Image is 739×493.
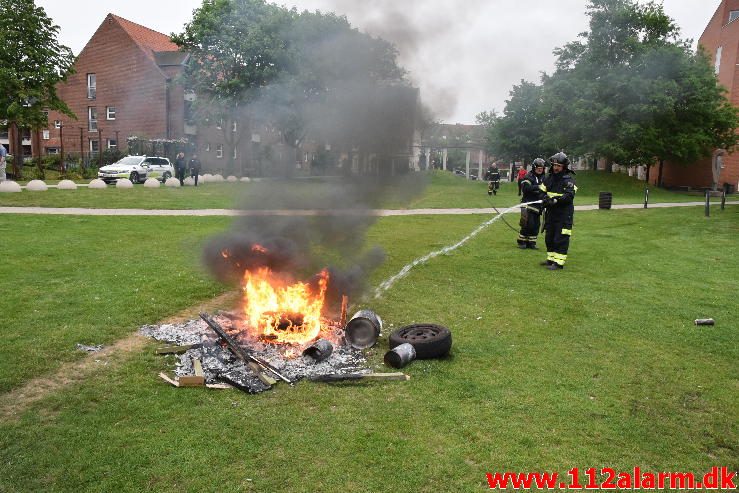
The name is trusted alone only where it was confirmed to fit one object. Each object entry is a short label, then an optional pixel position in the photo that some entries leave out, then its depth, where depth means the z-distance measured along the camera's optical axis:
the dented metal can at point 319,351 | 5.97
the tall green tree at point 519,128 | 50.75
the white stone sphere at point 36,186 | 22.42
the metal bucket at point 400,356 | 5.87
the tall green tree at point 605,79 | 37.34
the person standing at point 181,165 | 29.64
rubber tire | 6.09
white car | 31.47
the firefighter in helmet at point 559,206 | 11.19
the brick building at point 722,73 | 41.06
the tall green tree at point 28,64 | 28.42
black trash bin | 25.22
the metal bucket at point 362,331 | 6.49
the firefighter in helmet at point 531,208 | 13.36
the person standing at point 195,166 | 28.23
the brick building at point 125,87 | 20.19
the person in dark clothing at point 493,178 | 29.62
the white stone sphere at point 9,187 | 21.75
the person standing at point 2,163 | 22.87
